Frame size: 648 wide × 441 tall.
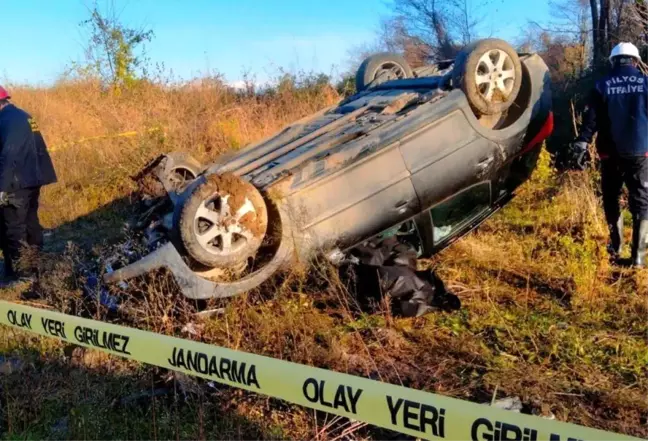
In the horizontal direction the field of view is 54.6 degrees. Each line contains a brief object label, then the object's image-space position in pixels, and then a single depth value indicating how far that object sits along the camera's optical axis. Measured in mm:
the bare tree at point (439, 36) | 18750
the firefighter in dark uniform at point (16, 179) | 6066
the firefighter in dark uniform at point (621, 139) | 4930
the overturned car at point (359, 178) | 3979
